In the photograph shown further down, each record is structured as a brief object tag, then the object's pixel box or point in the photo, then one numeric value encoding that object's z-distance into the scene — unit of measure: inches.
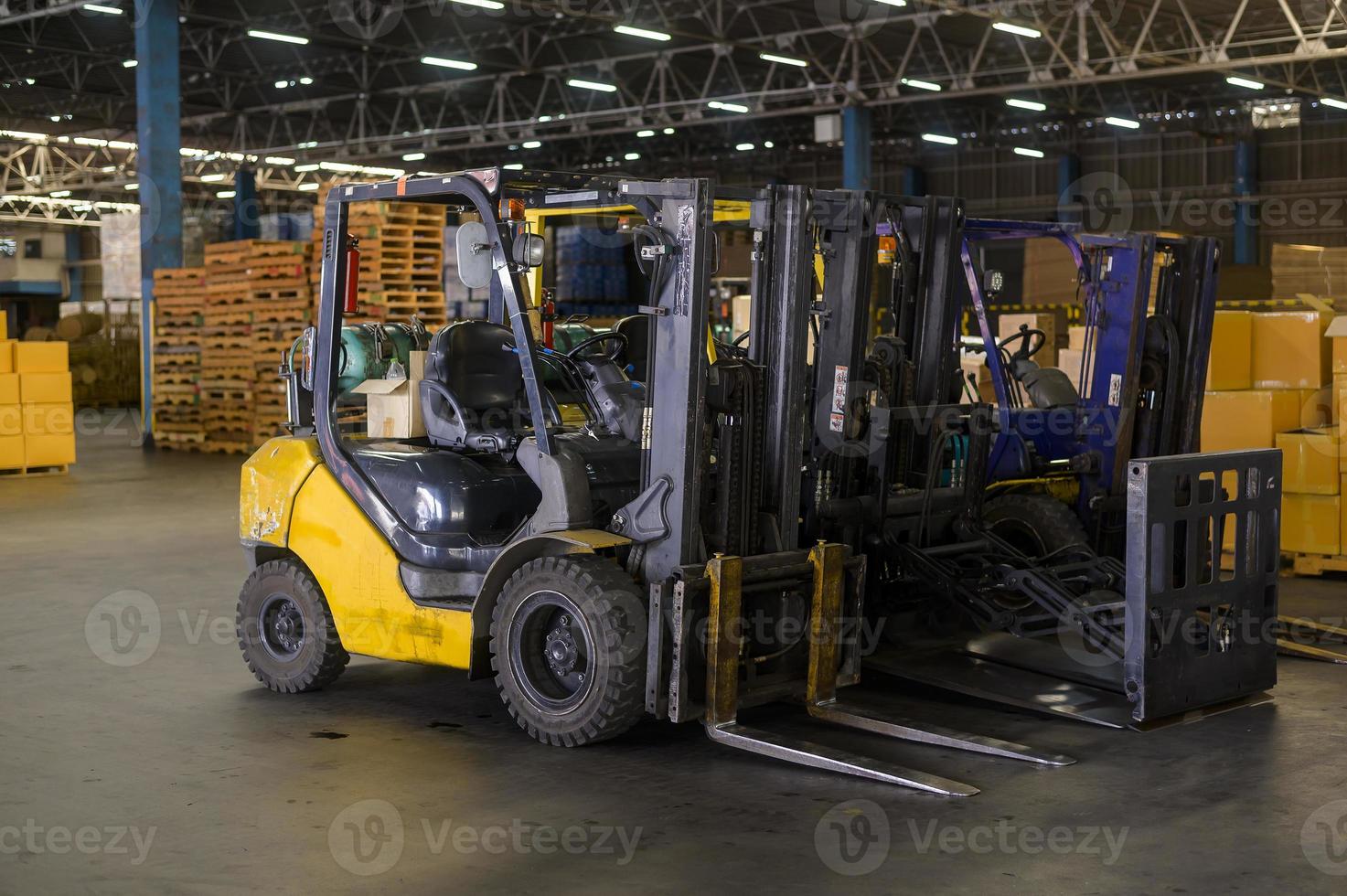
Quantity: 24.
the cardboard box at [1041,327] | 556.7
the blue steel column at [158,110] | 709.9
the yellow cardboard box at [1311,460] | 354.3
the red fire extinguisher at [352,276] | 231.1
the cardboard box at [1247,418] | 363.9
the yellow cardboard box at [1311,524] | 354.0
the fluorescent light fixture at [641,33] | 822.7
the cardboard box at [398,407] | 246.4
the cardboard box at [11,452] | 623.6
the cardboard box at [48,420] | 629.3
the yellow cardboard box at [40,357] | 622.2
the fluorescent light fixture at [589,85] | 991.0
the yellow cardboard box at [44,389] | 623.8
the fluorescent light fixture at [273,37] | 848.3
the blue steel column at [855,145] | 914.7
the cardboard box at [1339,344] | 349.7
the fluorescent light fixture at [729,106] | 989.7
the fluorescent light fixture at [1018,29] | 803.9
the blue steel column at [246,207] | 1206.3
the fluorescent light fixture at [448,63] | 917.2
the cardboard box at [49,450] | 631.8
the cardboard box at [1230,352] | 369.7
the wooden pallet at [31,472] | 634.8
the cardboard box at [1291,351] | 366.3
